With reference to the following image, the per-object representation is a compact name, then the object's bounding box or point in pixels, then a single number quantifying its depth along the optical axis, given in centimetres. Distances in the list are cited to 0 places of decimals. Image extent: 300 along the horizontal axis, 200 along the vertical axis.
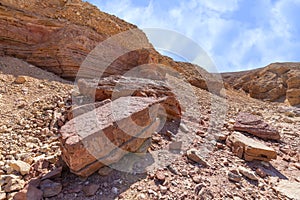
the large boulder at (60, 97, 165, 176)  178
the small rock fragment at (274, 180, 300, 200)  205
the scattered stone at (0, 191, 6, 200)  168
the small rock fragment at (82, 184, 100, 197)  174
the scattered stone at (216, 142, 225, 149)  291
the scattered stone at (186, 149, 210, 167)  238
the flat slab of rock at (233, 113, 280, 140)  351
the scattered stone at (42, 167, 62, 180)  186
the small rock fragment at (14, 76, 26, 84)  445
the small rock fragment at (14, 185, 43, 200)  163
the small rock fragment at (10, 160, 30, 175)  196
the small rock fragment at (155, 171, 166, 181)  198
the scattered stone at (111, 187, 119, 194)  179
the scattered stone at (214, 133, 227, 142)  314
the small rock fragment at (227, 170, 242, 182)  215
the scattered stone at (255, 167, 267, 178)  236
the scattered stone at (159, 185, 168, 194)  184
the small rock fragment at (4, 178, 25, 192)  177
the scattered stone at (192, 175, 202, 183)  205
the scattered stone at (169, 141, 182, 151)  259
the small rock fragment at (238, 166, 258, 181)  221
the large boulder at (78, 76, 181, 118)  336
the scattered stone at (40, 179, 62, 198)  172
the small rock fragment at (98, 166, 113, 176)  194
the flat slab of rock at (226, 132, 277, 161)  264
